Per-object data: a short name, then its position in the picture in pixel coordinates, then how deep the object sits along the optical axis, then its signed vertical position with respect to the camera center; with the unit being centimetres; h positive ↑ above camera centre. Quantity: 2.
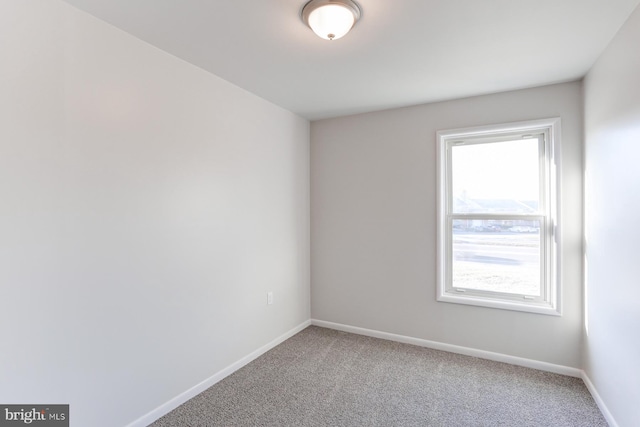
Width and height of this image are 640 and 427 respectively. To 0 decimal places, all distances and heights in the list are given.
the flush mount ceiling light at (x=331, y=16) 159 +104
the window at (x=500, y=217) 275 -6
